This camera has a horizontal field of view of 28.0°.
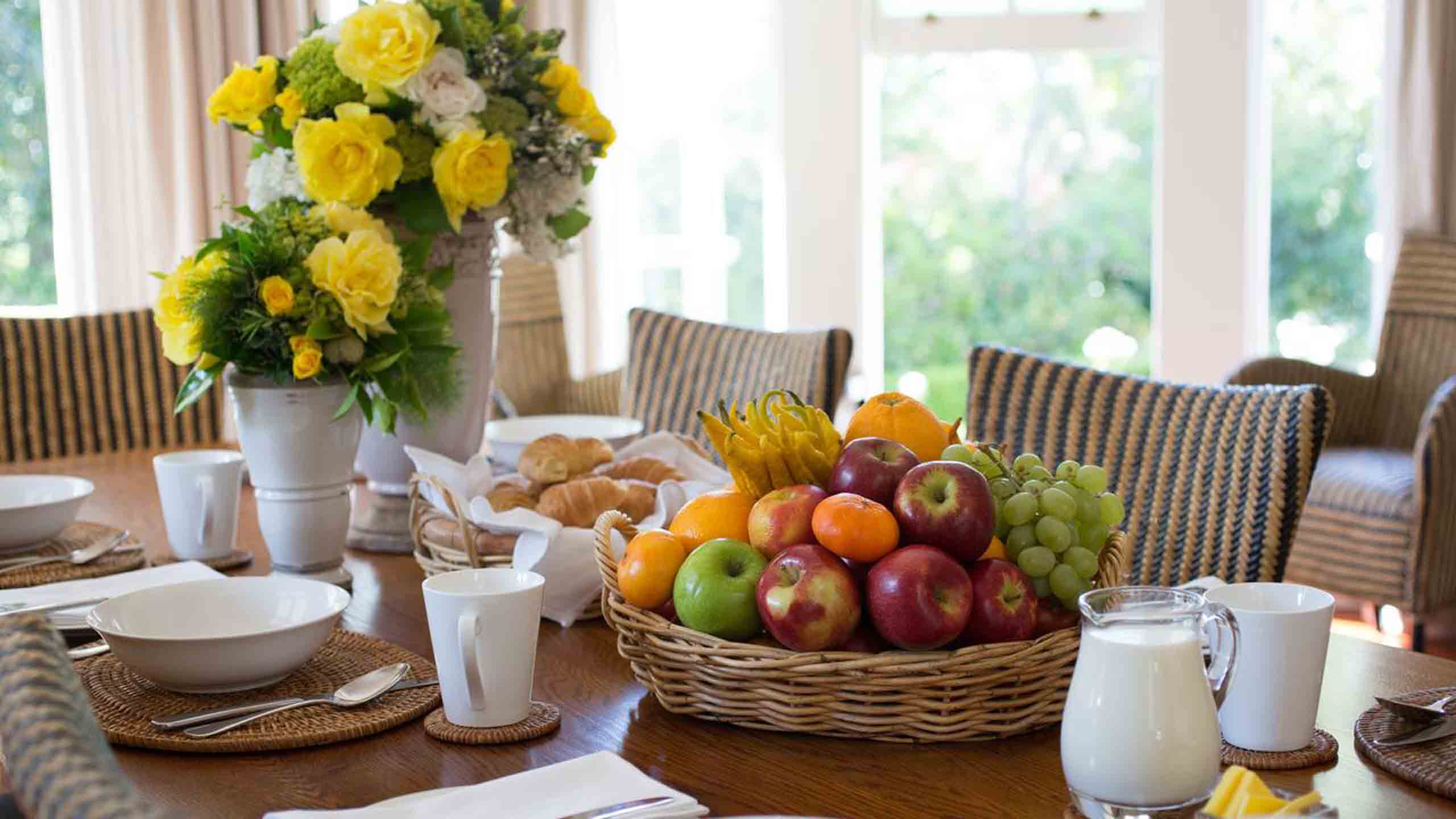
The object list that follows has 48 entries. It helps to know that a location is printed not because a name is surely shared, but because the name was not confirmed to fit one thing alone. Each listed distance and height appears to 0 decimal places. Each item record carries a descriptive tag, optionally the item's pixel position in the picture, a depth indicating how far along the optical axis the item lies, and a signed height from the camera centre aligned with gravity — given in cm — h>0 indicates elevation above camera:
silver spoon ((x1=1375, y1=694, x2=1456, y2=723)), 216 -47
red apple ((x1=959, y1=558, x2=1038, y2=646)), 216 -38
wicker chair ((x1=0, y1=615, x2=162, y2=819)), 165 -32
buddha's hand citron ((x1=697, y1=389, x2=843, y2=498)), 228 -28
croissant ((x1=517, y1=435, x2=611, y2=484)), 268 -34
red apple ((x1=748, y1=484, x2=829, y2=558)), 221 -32
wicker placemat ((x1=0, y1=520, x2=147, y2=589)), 269 -45
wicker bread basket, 255 -41
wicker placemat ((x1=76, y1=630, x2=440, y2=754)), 217 -47
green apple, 219 -37
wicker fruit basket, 214 -44
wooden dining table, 206 -49
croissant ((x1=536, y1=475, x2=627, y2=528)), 260 -37
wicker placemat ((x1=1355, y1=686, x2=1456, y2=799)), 207 -48
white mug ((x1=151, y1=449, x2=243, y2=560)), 277 -39
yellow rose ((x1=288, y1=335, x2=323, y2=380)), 259 -22
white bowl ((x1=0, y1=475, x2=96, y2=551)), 279 -41
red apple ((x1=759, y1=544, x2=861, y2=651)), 214 -37
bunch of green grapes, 221 -33
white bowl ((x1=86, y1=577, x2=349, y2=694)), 223 -42
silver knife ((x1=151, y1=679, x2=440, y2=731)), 219 -46
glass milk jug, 197 -40
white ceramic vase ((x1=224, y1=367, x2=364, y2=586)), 264 -34
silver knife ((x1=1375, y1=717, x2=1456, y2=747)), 214 -48
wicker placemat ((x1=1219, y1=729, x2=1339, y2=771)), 211 -48
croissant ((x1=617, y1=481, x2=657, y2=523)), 263 -38
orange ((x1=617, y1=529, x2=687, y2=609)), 224 -37
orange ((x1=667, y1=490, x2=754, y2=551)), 228 -34
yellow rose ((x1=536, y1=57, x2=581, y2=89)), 290 +10
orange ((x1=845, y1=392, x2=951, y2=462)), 234 -27
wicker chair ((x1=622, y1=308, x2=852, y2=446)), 359 -35
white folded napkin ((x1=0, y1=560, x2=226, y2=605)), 255 -44
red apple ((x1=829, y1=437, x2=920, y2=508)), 222 -29
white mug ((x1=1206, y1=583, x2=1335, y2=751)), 210 -41
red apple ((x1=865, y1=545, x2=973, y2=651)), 213 -37
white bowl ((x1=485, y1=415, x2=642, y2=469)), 327 -39
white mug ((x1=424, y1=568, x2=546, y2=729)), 216 -41
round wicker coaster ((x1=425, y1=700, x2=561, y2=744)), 218 -48
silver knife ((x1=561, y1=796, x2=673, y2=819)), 200 -47
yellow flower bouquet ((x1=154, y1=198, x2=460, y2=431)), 260 -16
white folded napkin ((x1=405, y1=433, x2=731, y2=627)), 249 -40
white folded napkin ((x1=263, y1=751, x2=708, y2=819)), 201 -47
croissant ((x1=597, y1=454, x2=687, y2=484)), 276 -36
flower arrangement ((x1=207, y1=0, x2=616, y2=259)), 271 +5
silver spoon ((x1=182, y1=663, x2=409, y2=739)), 225 -46
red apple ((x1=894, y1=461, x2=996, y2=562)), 217 -31
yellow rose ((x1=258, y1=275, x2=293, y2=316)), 258 -15
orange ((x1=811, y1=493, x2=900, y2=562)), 216 -32
